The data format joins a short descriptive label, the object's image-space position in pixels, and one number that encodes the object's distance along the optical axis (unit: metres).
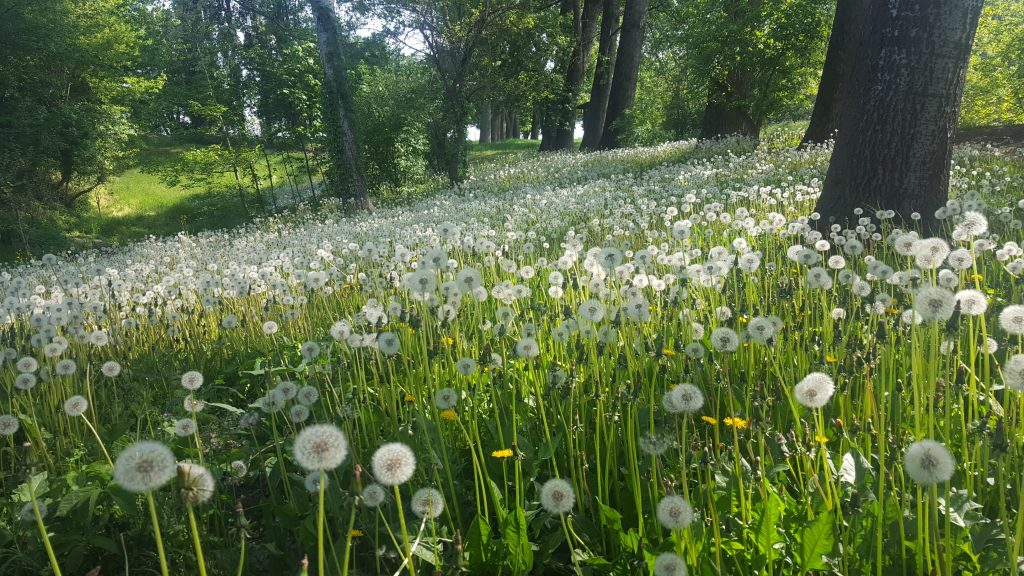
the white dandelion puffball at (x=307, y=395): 2.15
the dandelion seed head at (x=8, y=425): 1.80
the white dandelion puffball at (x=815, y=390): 1.53
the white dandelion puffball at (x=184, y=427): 2.08
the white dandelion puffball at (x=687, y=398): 1.62
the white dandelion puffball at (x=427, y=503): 1.58
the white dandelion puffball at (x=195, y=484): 1.09
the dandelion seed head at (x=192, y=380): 2.12
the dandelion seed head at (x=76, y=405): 1.96
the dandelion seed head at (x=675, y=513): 1.34
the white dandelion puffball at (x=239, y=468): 2.19
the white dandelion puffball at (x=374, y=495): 1.57
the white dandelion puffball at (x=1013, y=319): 1.66
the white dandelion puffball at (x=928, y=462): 1.18
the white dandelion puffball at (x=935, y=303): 1.64
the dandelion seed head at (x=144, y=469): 1.15
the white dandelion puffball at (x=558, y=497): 1.45
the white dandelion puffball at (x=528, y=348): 2.25
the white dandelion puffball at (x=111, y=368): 2.58
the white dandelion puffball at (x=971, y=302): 1.69
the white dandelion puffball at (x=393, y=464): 1.33
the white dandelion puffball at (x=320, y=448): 1.21
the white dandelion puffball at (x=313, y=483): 1.83
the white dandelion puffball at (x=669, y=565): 1.29
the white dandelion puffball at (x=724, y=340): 1.99
